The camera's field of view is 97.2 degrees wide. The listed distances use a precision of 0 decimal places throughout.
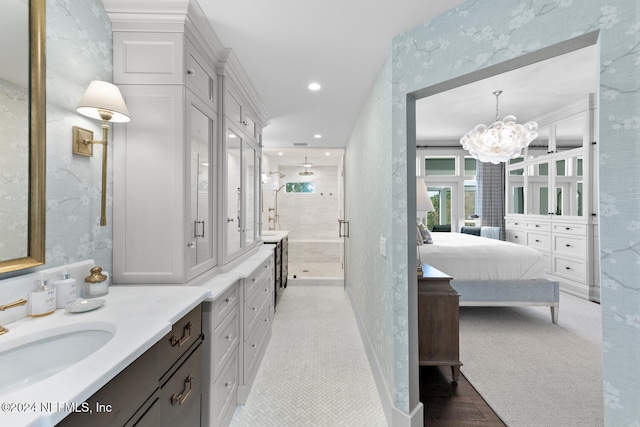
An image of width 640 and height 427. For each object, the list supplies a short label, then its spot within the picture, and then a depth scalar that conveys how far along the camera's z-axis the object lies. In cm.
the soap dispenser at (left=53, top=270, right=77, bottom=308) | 112
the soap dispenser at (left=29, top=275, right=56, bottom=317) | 103
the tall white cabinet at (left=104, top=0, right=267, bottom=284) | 149
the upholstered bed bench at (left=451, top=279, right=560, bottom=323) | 321
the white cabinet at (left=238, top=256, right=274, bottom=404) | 198
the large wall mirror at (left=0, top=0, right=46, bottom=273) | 100
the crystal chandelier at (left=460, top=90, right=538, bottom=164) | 364
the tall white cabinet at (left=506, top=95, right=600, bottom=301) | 388
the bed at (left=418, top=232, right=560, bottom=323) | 321
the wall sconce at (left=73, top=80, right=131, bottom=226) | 123
